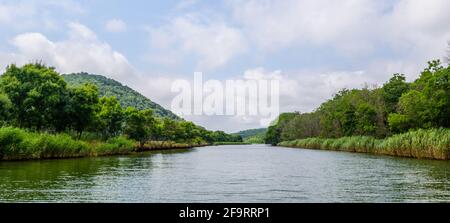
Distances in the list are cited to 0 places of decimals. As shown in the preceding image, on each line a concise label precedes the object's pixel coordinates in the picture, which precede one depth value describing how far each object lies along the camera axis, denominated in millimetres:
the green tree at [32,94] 40281
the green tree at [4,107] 37219
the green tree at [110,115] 62009
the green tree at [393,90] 63062
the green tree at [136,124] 71188
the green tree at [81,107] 46938
